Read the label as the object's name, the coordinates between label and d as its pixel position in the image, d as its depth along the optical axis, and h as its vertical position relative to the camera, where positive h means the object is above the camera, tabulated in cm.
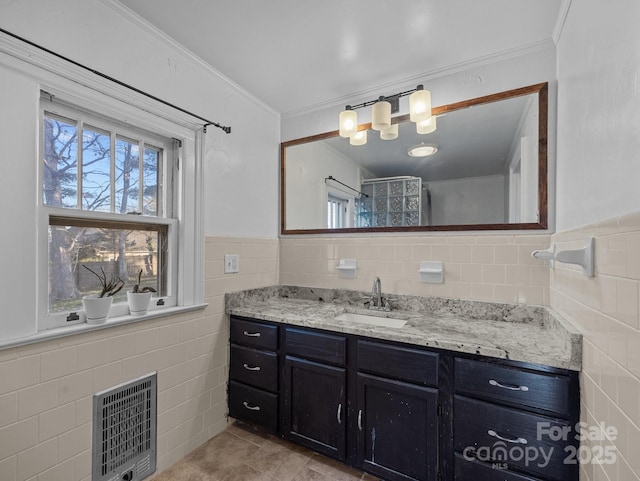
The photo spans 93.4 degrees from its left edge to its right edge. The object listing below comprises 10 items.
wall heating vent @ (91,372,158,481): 143 -98
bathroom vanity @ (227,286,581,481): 122 -72
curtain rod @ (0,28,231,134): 116 +76
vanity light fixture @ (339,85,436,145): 184 +80
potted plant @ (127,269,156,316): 158 -33
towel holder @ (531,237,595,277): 102 -6
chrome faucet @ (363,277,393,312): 207 -42
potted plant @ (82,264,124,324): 140 -29
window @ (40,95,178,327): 136 +17
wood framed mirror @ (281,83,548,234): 174 +44
